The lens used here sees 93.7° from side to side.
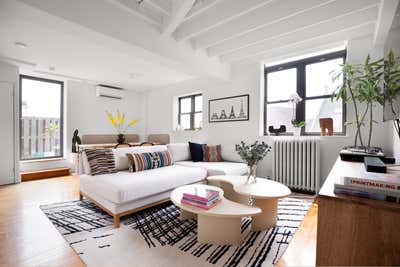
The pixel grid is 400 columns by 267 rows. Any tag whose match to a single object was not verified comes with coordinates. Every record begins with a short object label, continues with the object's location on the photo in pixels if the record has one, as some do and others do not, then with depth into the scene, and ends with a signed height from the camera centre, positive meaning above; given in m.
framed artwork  3.82 +0.51
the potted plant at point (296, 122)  3.13 +0.19
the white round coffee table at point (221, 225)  1.57 -0.82
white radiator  2.92 -0.49
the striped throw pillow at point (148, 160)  2.68 -0.44
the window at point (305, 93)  3.06 +0.73
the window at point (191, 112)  4.82 +0.53
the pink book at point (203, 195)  1.58 -0.55
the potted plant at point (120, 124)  5.18 +0.20
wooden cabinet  0.73 -0.40
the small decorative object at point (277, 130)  3.37 +0.06
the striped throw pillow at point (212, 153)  3.79 -0.43
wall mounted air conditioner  5.04 +1.09
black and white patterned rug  1.47 -1.00
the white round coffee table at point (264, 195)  1.78 -0.58
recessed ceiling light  2.79 +1.28
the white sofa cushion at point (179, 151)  3.69 -0.40
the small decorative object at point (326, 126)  2.90 +0.12
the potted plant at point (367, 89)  1.26 +0.44
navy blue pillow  3.81 -0.41
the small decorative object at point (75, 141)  4.54 -0.26
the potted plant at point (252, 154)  2.08 -0.24
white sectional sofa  1.98 -0.63
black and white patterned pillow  2.44 -0.40
